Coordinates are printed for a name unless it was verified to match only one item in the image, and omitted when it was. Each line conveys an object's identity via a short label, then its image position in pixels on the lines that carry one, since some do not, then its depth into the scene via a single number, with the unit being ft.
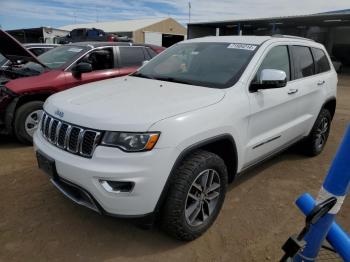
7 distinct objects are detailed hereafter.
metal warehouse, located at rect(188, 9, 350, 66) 87.20
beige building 141.96
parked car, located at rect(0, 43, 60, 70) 28.45
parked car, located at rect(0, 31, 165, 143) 17.02
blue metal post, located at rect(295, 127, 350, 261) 3.98
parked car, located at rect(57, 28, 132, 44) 53.26
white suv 7.93
